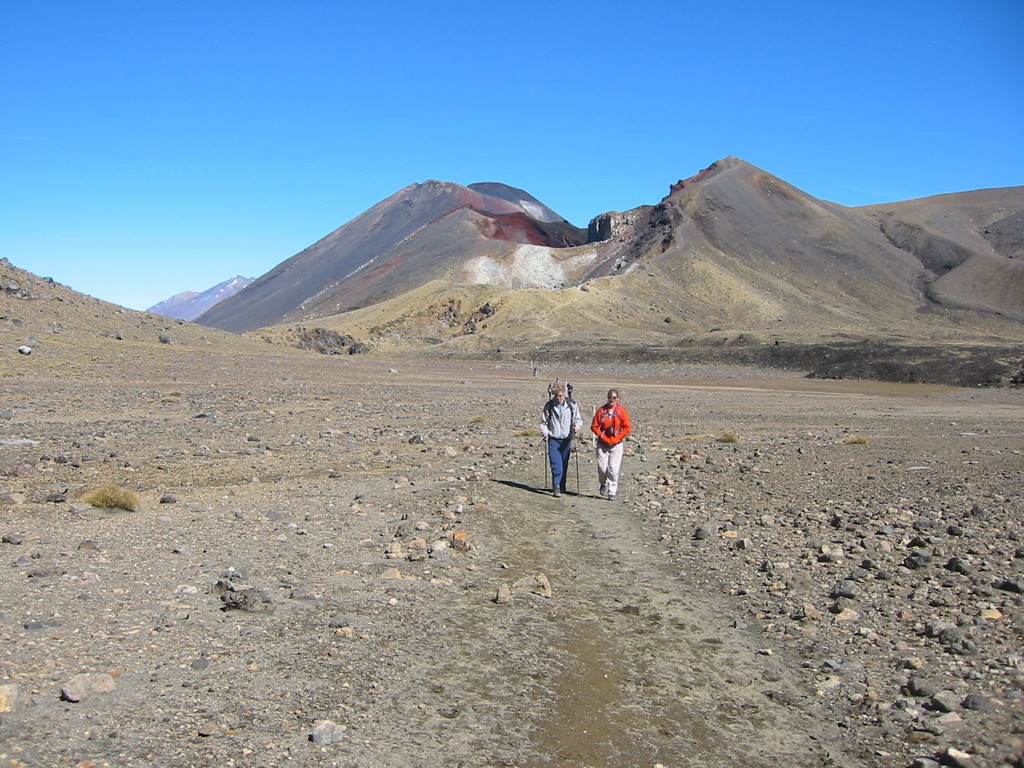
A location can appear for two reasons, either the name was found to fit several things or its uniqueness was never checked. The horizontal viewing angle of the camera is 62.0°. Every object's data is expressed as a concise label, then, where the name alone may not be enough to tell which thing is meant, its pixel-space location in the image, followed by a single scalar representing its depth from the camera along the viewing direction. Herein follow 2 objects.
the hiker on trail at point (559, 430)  12.55
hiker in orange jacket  12.21
